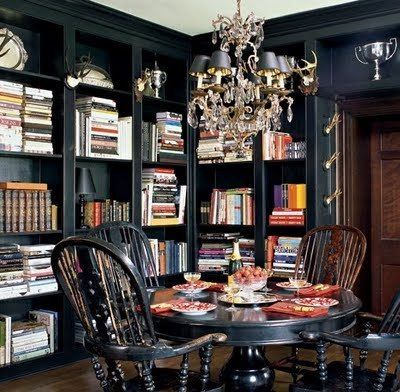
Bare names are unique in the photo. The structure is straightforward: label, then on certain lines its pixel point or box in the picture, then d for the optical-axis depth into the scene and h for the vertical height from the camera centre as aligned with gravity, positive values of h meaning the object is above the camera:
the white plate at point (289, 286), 3.20 -0.45
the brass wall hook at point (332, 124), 4.75 +0.67
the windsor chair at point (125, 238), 3.60 -0.21
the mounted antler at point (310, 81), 4.45 +0.95
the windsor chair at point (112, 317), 2.24 -0.44
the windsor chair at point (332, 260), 3.54 -0.35
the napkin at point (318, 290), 3.02 -0.45
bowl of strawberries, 2.82 -0.35
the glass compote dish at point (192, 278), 3.10 -0.39
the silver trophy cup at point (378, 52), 4.34 +1.14
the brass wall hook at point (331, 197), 4.73 +0.07
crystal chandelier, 2.96 +0.61
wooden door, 5.06 -0.06
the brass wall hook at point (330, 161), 4.72 +0.36
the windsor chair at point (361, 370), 2.26 -0.66
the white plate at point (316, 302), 2.70 -0.46
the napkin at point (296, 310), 2.55 -0.47
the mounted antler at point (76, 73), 4.25 +0.99
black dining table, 2.45 -0.51
